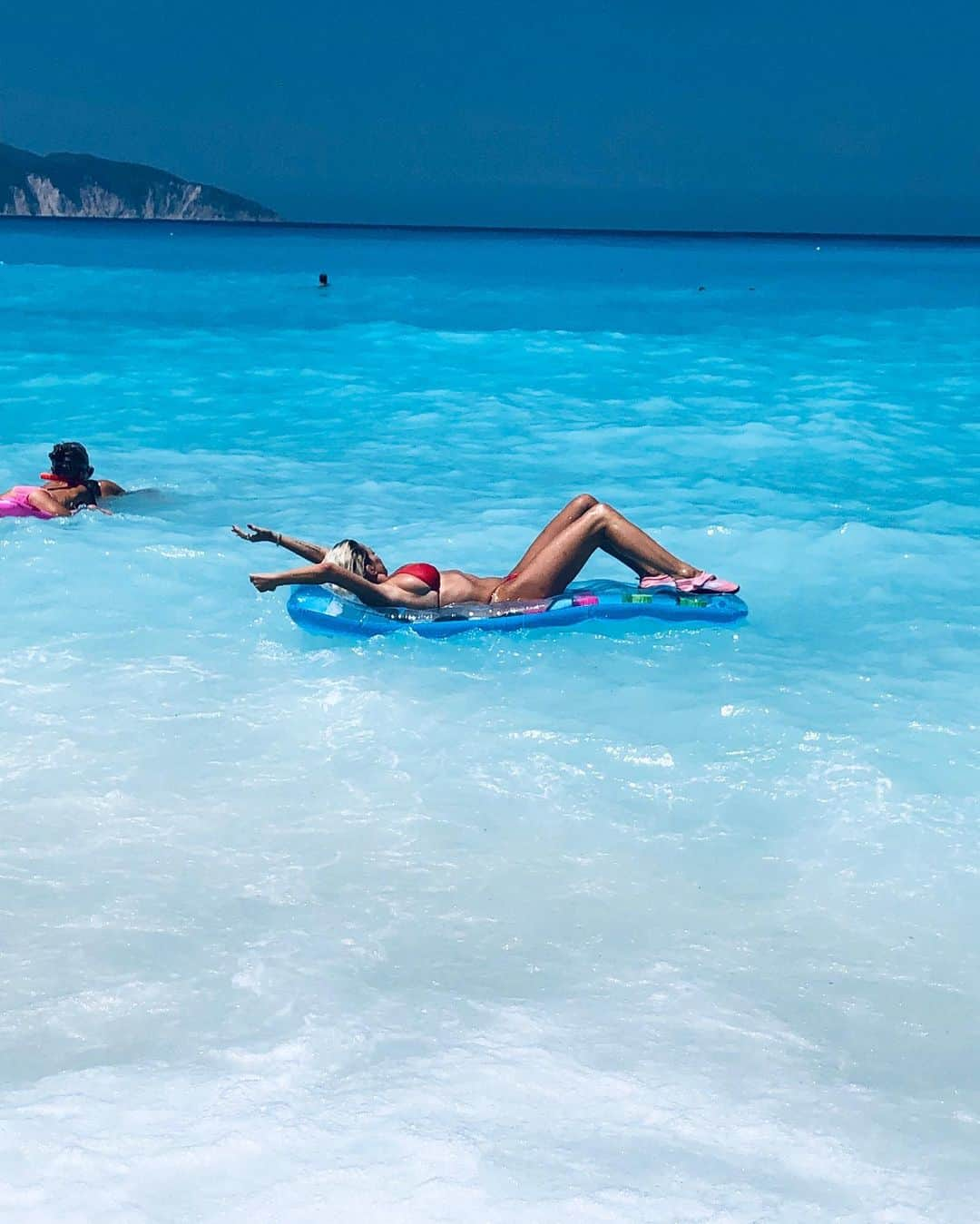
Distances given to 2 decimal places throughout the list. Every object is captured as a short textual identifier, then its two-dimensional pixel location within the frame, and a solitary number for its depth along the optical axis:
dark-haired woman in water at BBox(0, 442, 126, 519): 8.38
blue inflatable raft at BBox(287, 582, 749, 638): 6.45
